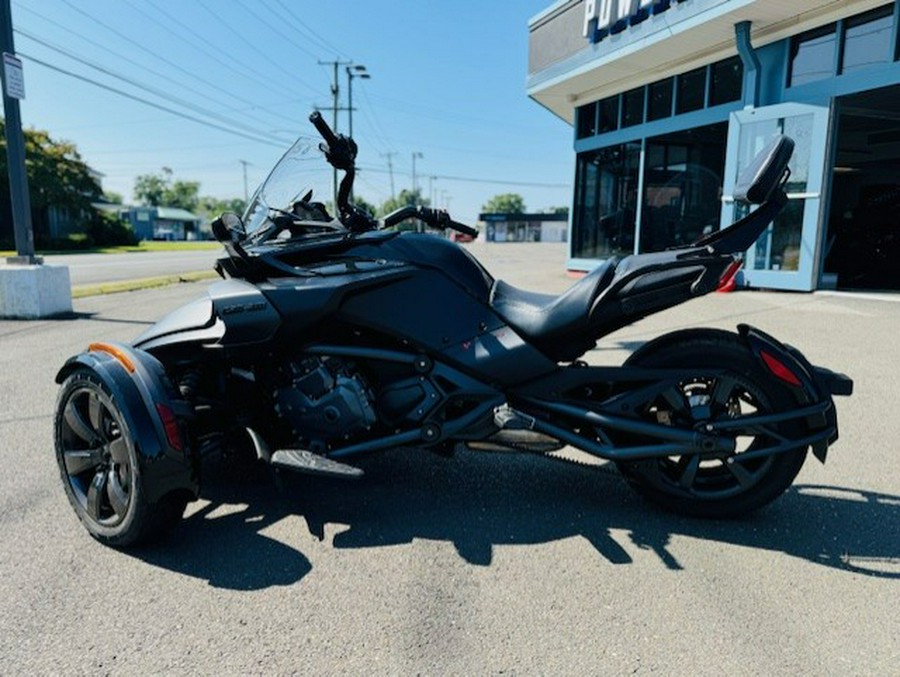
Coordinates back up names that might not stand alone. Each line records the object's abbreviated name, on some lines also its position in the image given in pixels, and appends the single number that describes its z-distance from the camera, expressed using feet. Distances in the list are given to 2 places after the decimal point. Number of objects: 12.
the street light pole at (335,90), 146.72
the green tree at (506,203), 515.50
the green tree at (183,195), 406.62
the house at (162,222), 276.43
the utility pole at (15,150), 30.09
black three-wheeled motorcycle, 8.63
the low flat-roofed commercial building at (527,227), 274.16
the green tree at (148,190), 400.88
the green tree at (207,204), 428.40
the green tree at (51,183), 136.15
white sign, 29.81
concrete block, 30.17
